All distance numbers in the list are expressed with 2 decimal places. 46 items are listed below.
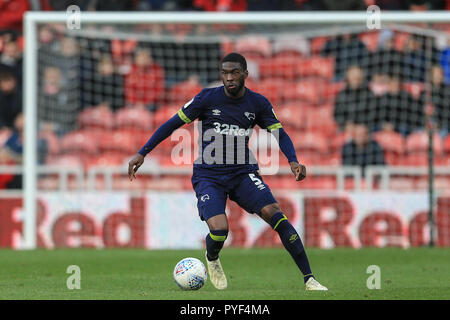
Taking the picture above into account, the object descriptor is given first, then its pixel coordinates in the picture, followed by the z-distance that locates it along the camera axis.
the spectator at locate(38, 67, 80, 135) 16.97
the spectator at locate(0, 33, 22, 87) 18.16
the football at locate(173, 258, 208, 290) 8.67
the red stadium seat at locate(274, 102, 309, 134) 17.16
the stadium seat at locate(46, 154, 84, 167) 17.02
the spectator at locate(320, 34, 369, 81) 17.52
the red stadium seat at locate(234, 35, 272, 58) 17.88
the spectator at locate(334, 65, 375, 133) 17.14
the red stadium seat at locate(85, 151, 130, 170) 17.19
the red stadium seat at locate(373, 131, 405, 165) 16.86
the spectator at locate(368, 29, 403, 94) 17.28
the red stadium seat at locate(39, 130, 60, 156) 16.84
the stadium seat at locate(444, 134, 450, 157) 16.86
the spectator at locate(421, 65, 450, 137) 16.56
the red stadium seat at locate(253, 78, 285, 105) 17.64
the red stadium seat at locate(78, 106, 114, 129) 17.36
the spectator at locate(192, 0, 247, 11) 18.95
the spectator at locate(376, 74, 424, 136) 17.02
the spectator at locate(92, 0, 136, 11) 19.03
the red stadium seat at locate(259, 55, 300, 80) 17.69
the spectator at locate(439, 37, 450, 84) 16.55
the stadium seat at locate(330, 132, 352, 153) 16.94
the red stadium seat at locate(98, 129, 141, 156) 17.28
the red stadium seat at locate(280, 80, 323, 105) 17.61
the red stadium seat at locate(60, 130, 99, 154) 17.16
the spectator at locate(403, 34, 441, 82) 17.16
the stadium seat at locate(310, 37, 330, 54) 17.81
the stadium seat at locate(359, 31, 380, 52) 17.50
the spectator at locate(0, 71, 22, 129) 17.95
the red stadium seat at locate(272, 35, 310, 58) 17.86
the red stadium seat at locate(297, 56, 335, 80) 17.66
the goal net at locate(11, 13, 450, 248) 15.65
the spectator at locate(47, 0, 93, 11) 18.95
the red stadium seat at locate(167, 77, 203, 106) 17.52
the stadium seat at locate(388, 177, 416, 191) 15.91
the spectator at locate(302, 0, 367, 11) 18.58
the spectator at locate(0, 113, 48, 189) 16.30
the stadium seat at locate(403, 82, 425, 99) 17.12
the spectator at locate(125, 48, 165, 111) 17.62
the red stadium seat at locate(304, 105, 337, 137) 17.25
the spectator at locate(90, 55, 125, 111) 17.50
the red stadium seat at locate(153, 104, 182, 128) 17.31
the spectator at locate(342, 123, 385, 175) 16.69
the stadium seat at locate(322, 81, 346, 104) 17.41
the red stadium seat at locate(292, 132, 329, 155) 17.05
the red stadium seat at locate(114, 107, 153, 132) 17.37
